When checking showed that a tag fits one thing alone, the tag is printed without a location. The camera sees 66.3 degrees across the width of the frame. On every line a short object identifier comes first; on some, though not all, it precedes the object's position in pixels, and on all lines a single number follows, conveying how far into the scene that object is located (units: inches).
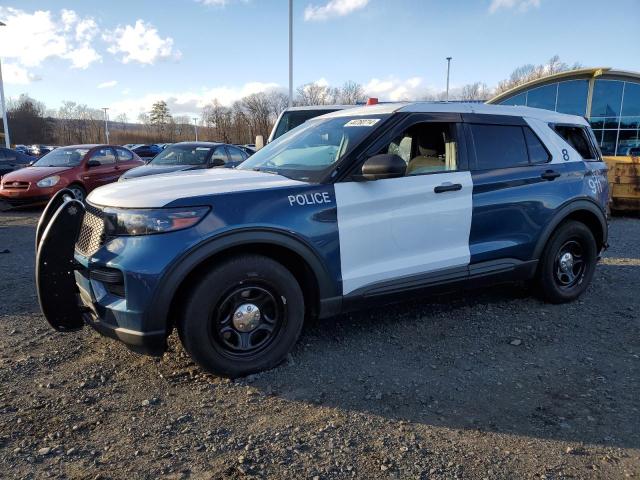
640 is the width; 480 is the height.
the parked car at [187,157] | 402.3
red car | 418.3
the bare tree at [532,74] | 2168.2
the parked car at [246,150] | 478.9
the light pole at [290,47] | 981.2
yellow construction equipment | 400.5
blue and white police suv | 115.3
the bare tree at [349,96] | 2070.4
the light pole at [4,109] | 1237.9
